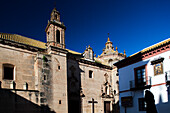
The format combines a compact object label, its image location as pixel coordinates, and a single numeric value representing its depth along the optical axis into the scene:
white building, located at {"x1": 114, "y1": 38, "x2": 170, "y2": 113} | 12.08
